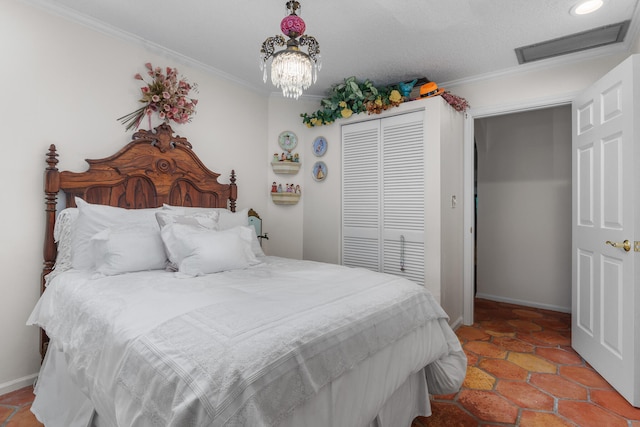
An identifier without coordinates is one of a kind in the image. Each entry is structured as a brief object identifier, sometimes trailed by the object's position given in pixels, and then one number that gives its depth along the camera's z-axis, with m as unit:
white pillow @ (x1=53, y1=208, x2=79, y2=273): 2.11
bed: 0.98
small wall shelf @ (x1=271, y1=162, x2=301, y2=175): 3.72
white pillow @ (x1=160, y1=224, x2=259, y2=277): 2.00
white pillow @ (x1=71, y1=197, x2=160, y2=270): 2.07
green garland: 3.21
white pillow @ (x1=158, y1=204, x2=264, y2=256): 2.63
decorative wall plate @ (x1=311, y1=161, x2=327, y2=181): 3.72
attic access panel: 2.44
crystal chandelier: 1.73
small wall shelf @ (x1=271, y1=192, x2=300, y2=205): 3.74
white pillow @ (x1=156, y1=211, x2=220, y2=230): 2.30
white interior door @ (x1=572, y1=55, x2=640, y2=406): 1.99
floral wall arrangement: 2.68
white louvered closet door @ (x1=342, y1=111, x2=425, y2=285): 3.08
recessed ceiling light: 2.10
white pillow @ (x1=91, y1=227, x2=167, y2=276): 1.96
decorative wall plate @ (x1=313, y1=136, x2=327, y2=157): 3.71
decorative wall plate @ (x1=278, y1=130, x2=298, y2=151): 3.83
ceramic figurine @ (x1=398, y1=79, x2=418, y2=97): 3.14
